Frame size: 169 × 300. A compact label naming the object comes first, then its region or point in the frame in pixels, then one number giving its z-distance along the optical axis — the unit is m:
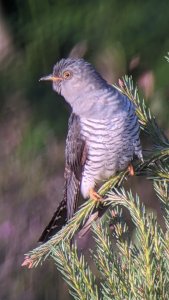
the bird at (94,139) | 7.21
